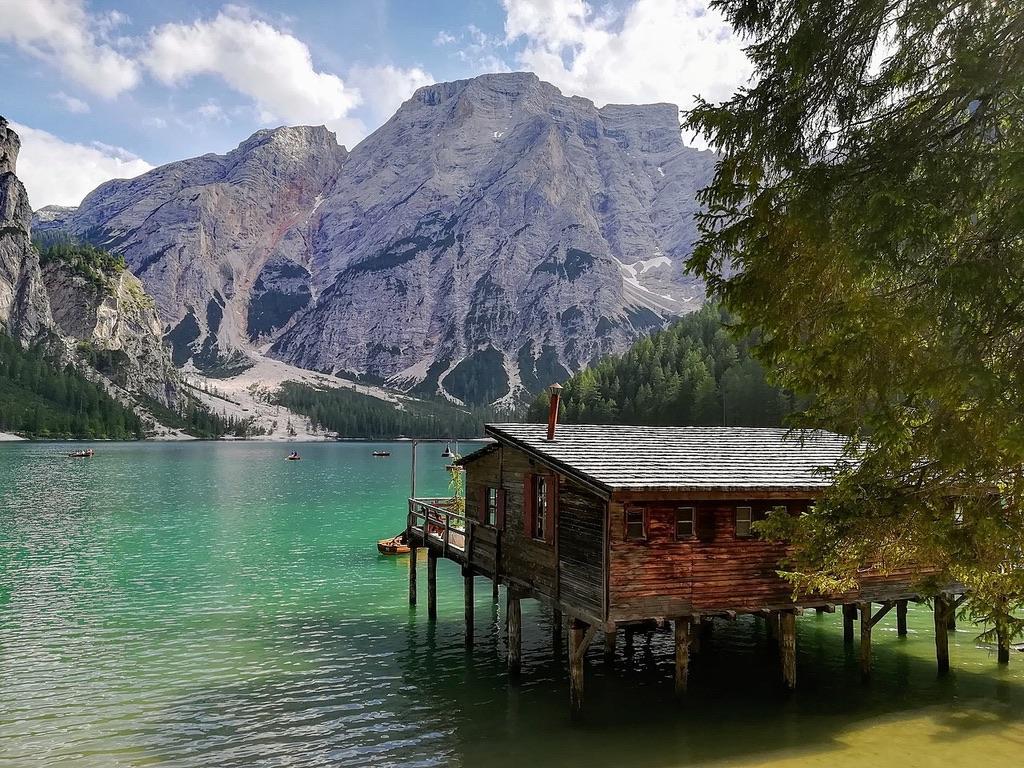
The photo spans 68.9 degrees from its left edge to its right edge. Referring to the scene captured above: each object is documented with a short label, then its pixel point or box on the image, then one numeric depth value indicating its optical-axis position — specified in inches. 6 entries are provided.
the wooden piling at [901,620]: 1245.3
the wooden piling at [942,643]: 1041.5
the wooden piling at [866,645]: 1013.8
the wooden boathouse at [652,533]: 853.8
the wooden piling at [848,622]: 1188.5
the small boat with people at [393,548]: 2092.8
